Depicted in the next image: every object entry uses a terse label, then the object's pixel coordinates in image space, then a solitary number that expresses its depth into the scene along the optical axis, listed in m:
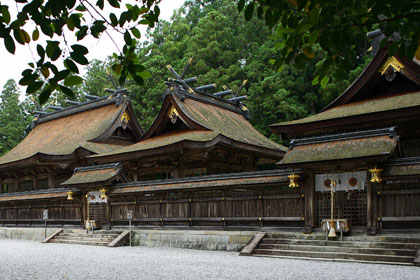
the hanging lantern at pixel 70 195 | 23.17
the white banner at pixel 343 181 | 14.80
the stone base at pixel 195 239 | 16.91
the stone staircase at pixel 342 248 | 12.95
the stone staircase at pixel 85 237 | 20.43
